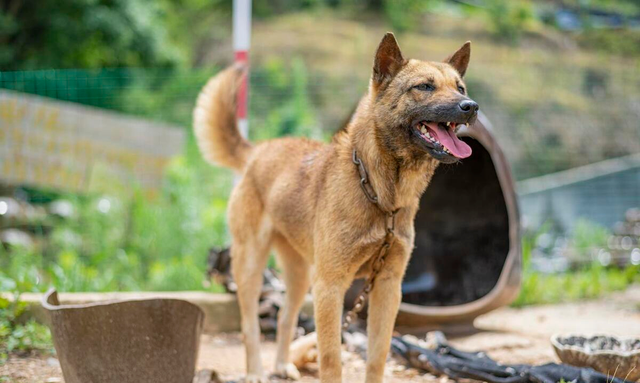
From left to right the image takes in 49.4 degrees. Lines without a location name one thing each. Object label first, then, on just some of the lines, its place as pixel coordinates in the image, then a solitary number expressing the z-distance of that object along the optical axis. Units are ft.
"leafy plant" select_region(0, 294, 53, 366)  15.06
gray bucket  11.44
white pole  21.96
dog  11.62
